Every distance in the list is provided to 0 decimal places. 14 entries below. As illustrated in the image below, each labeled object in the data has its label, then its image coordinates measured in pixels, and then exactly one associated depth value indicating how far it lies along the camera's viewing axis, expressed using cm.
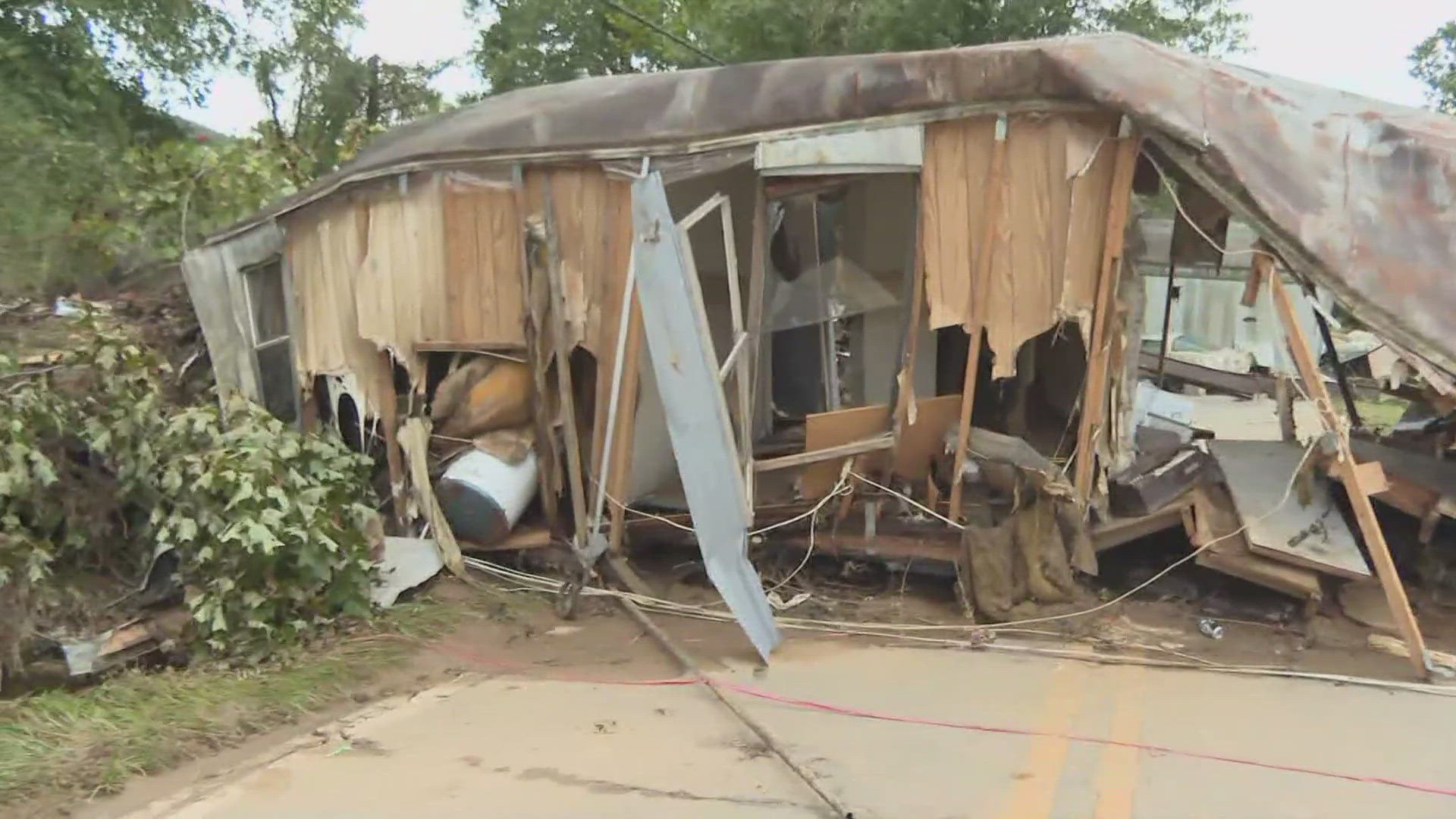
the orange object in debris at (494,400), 702
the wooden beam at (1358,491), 501
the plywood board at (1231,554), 582
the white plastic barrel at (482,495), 688
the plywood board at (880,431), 664
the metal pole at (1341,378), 713
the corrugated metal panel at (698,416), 562
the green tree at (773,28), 1587
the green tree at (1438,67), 2850
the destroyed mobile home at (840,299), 561
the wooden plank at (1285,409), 718
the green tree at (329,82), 1827
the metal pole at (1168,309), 799
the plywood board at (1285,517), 579
